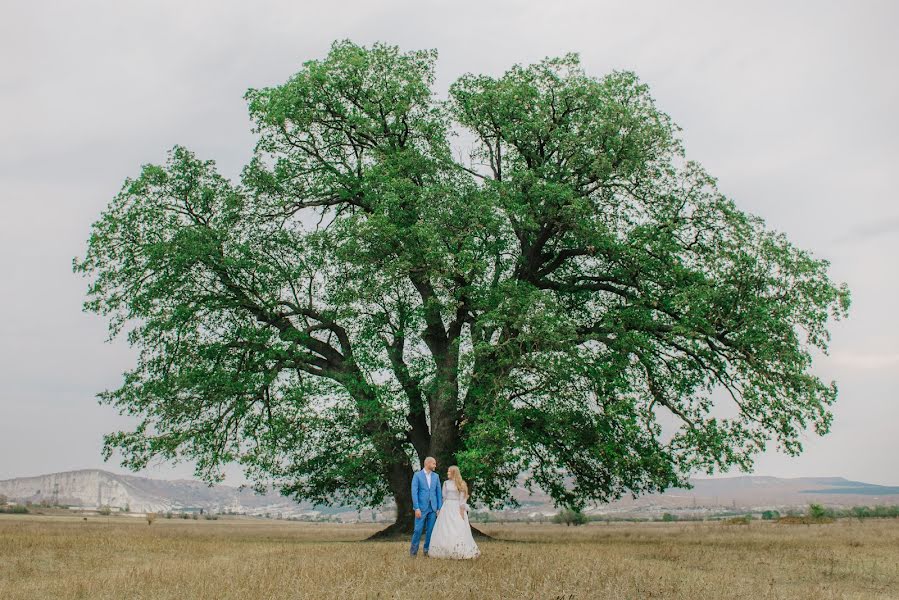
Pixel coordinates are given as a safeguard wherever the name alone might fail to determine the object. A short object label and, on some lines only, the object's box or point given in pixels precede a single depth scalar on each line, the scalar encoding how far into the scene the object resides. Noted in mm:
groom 17031
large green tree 24297
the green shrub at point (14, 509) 77138
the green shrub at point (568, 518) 63250
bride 16406
